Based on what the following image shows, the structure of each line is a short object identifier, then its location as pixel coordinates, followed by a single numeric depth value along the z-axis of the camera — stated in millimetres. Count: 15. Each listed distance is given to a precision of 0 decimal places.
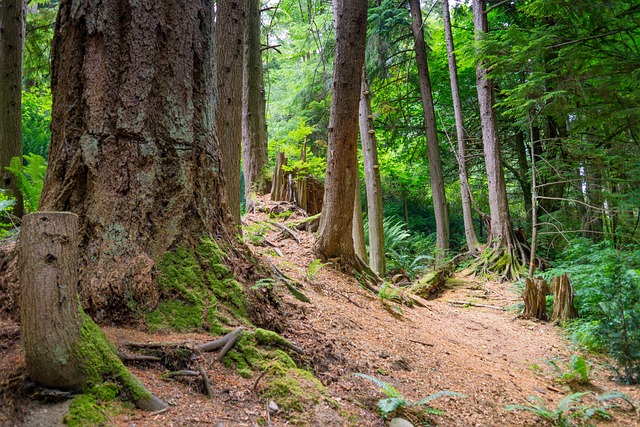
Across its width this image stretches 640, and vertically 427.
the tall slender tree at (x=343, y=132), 6266
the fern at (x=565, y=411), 3643
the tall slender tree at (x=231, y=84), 5391
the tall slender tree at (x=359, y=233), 8120
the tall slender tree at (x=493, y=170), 11609
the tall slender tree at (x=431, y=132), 13242
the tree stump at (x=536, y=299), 7977
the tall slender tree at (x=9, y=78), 7137
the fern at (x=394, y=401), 2769
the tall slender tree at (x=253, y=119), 8977
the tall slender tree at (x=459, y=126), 13015
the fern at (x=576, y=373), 4930
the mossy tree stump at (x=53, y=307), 1835
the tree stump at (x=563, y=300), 7449
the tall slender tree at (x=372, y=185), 8555
